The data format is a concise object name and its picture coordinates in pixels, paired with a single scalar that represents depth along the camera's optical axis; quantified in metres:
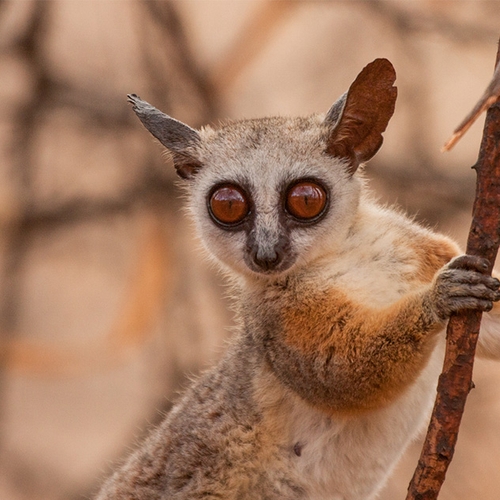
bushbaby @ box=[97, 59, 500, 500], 6.36
